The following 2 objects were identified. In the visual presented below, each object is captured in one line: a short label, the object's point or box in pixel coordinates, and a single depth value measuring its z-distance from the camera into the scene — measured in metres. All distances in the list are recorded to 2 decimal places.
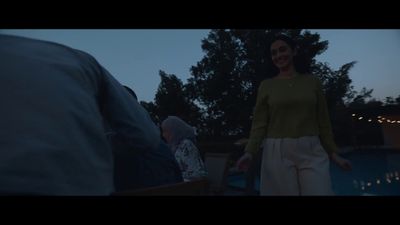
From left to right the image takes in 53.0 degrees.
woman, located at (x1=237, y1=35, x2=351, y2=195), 1.80
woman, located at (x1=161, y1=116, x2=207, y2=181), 2.28
